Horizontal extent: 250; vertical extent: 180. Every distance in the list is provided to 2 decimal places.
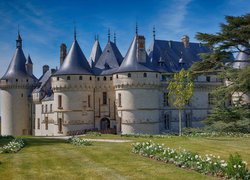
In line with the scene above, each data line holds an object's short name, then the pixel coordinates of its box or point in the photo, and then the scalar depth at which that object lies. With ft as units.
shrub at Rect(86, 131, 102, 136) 119.59
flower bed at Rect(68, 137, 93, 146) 72.67
